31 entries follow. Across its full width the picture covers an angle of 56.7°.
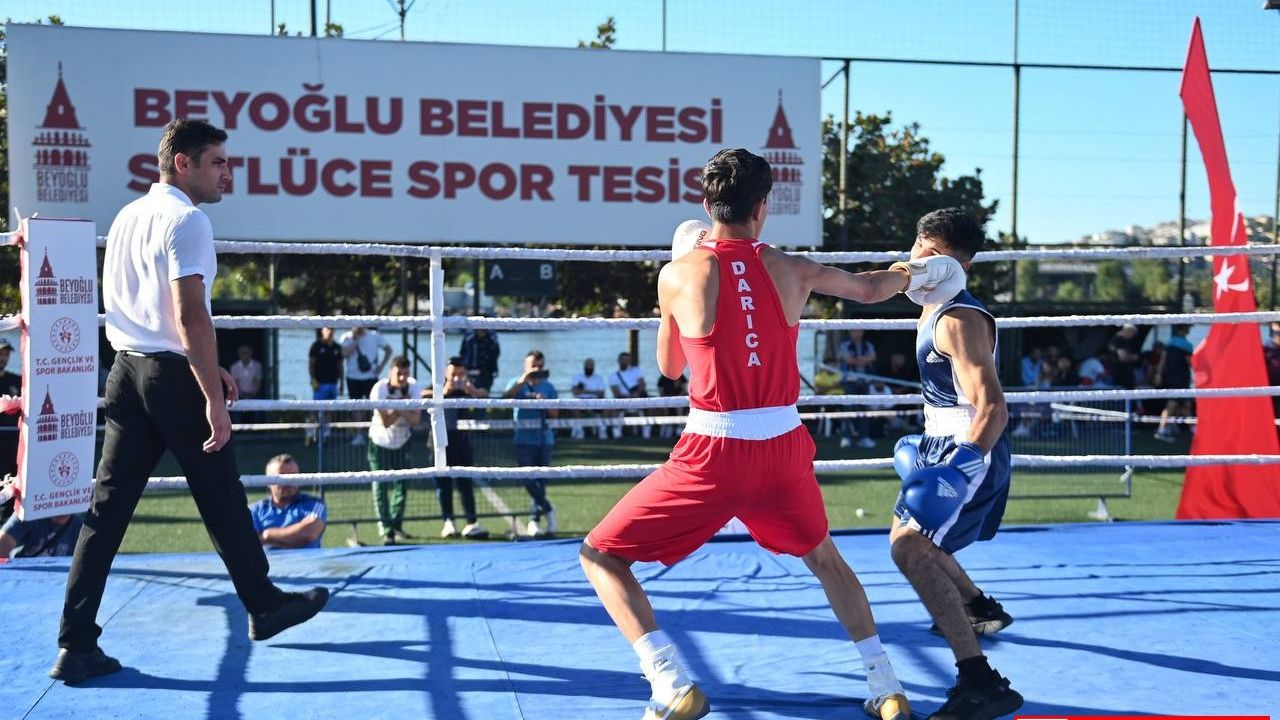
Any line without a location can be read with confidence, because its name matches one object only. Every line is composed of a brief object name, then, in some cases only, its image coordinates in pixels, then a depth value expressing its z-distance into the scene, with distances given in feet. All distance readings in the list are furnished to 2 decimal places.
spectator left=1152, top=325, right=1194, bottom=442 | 43.78
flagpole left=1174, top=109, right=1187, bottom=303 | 49.11
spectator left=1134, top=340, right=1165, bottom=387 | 47.09
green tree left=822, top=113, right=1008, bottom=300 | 50.37
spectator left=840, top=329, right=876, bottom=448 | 45.91
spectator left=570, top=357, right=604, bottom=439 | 39.88
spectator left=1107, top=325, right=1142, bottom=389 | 46.34
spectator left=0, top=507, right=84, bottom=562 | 16.02
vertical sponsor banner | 11.88
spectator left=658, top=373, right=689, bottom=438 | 40.42
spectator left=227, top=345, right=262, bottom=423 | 41.09
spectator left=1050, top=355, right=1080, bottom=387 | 44.70
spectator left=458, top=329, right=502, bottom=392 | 39.60
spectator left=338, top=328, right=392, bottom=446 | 39.60
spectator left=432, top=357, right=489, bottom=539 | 24.50
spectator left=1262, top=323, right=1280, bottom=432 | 37.47
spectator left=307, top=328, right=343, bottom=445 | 40.55
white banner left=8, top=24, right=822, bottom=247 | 37.55
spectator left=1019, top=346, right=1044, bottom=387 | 46.60
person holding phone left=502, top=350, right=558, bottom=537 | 25.40
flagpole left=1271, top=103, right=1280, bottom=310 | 50.85
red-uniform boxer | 8.83
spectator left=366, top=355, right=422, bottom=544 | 24.08
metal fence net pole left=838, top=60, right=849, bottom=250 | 46.16
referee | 10.09
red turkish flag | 21.50
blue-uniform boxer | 9.57
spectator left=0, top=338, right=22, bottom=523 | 23.40
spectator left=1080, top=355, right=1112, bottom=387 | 44.34
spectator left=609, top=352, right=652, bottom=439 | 41.96
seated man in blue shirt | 17.04
